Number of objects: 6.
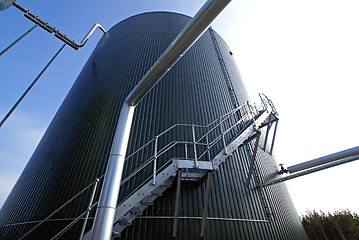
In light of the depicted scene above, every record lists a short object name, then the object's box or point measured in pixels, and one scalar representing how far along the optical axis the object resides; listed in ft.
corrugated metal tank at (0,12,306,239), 19.69
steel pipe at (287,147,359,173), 20.69
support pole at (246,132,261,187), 22.27
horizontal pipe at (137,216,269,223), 18.53
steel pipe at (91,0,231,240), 8.64
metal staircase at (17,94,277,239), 14.94
